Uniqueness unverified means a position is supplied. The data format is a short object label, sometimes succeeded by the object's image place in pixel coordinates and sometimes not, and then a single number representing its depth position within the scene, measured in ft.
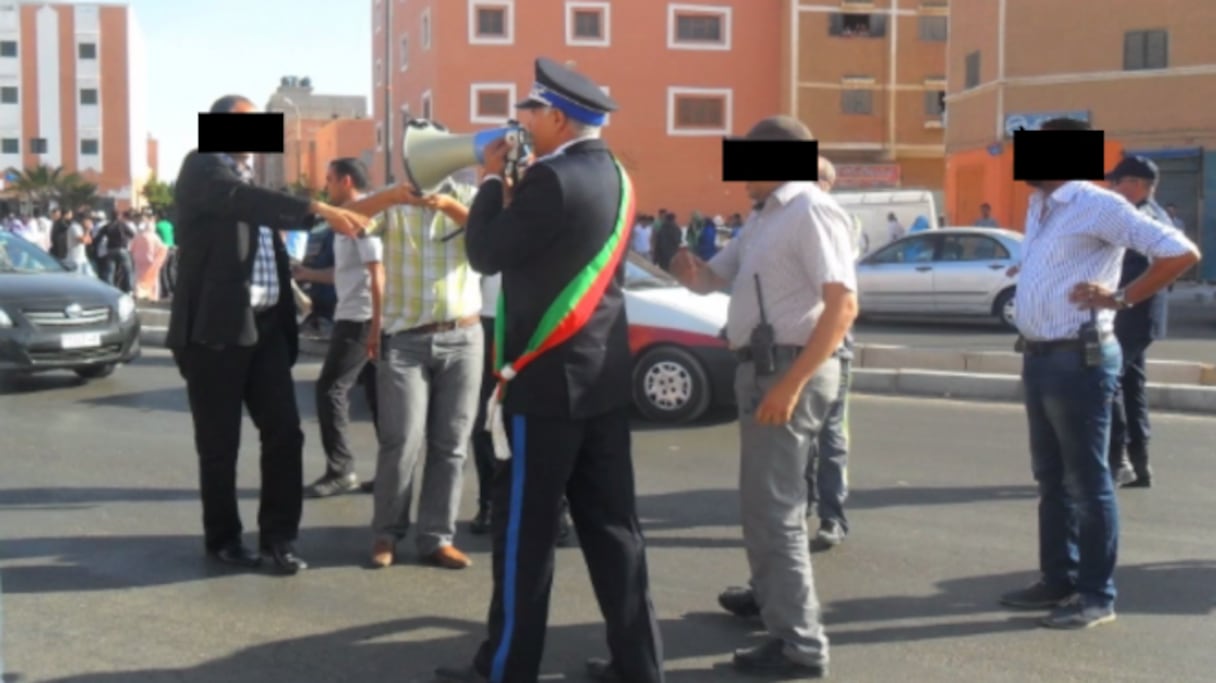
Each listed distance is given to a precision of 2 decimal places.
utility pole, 101.65
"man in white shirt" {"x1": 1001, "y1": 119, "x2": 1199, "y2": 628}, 17.43
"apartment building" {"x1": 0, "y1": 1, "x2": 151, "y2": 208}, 267.80
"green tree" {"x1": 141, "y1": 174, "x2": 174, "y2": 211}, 261.32
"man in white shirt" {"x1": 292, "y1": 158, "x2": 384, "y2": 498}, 25.82
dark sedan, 38.93
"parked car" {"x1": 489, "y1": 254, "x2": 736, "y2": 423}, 33.78
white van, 97.71
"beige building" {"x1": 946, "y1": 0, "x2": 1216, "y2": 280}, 105.19
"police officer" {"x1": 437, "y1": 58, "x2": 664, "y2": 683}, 14.23
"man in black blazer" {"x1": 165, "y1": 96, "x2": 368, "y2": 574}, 19.02
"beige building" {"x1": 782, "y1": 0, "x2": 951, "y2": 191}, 174.50
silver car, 63.21
